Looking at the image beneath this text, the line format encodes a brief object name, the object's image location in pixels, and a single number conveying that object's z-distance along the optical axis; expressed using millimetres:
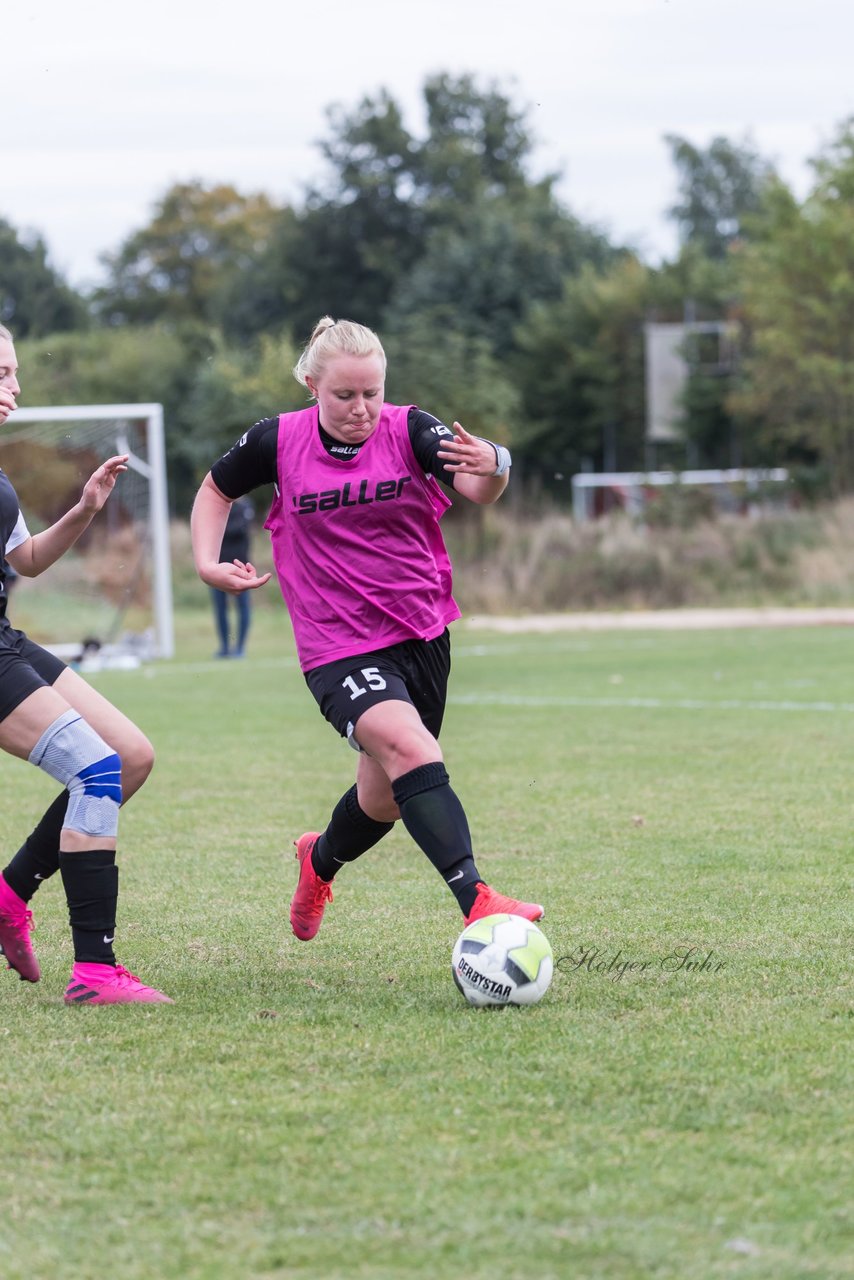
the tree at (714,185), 82812
